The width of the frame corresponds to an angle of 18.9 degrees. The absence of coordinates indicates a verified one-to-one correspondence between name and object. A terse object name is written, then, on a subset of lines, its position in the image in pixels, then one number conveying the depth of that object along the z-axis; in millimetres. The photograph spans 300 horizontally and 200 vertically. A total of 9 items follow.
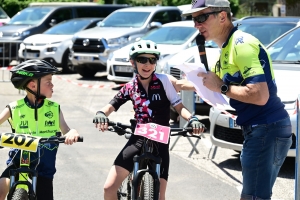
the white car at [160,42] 20327
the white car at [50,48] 25802
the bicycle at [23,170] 6359
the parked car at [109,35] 23750
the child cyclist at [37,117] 6776
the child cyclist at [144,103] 7217
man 5729
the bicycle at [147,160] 6897
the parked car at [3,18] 33234
